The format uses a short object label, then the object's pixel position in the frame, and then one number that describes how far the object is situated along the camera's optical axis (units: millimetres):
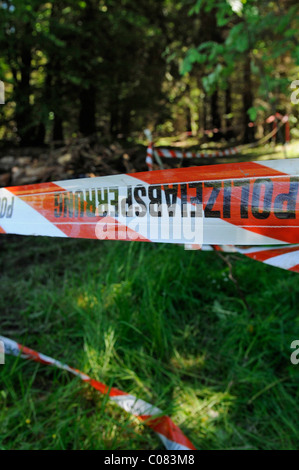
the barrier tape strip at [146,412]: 1941
